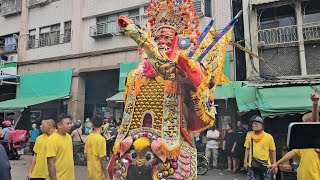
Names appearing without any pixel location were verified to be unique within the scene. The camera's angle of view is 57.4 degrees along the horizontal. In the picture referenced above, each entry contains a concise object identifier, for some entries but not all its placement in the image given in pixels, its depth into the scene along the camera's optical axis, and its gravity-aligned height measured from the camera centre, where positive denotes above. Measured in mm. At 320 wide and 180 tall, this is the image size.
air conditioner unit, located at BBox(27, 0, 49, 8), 16114 +6311
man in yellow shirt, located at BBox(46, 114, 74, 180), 3195 -415
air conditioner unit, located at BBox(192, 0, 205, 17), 11242 +4235
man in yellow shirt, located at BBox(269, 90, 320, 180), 2832 -472
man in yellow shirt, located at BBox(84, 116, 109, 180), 3876 -555
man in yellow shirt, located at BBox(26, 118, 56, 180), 3812 -526
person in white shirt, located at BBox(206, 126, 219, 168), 9344 -919
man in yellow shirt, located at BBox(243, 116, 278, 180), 4578 -515
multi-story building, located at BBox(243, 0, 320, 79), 10195 +2815
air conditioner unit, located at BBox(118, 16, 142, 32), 12932 +4392
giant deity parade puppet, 2521 +162
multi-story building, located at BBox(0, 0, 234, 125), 13477 +3654
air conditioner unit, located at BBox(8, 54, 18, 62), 16659 +3344
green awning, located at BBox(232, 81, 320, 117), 7969 +479
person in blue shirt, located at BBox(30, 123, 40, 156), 11605 -665
